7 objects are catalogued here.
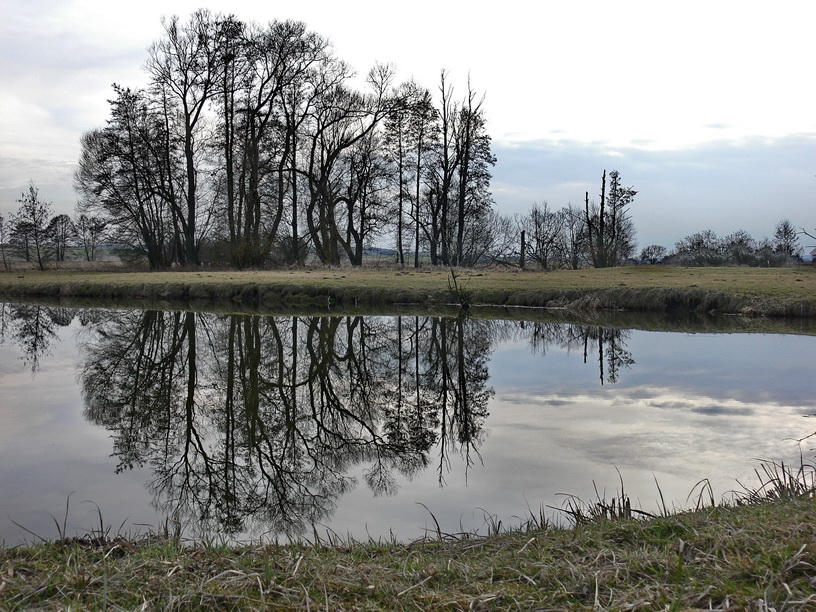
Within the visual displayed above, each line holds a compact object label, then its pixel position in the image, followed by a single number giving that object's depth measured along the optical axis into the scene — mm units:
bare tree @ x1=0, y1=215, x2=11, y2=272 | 55853
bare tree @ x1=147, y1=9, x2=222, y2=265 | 36406
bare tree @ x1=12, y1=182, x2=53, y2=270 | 46219
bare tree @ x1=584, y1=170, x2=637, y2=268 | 37500
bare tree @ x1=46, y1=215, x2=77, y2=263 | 54206
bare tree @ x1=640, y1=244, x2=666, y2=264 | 54931
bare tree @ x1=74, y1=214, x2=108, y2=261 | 41438
